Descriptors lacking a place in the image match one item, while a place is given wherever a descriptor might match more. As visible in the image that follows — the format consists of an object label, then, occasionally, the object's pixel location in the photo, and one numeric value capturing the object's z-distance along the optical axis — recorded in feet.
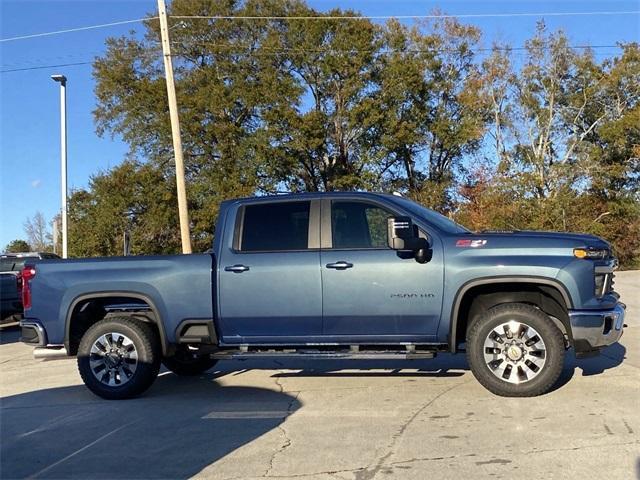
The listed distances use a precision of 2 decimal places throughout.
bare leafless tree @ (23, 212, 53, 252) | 231.30
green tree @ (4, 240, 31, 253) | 190.65
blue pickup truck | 19.67
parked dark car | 42.86
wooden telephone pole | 58.08
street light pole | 79.36
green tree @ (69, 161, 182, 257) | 100.58
